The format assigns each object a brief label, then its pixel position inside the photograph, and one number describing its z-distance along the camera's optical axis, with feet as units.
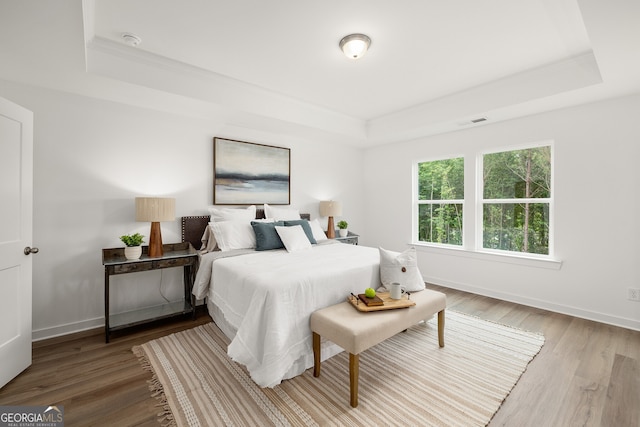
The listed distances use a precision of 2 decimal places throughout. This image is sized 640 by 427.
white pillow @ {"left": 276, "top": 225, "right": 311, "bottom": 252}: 10.70
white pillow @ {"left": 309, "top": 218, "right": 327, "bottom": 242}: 12.77
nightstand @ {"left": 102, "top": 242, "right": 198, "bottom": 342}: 8.75
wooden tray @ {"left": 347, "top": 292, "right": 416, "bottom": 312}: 6.79
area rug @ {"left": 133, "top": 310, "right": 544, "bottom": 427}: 5.63
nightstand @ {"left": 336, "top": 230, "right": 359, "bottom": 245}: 15.04
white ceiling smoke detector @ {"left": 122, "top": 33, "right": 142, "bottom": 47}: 7.63
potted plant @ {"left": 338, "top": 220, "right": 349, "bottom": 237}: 15.72
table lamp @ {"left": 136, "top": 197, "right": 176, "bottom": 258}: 9.47
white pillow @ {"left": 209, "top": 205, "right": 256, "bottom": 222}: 11.61
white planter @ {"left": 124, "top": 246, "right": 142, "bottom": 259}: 9.08
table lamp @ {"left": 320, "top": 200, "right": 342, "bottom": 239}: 15.33
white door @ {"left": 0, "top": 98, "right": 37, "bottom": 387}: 6.53
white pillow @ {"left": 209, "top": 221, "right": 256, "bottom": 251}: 10.48
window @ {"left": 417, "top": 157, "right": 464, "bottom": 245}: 14.46
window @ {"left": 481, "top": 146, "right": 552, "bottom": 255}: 11.78
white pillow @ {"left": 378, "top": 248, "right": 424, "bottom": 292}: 8.43
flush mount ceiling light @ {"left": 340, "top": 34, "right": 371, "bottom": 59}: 7.68
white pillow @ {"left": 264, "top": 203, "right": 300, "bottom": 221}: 12.86
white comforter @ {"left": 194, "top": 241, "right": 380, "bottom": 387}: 6.30
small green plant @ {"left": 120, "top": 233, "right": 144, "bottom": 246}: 9.16
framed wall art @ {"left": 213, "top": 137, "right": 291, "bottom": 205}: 12.32
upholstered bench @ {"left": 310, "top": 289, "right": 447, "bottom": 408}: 5.89
